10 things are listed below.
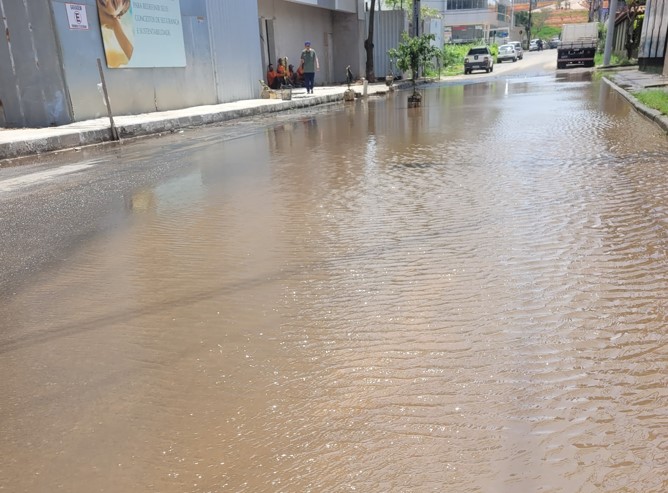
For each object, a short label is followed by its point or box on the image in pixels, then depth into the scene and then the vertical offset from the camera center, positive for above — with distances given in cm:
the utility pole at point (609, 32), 3275 +103
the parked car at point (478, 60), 4034 -25
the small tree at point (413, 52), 2322 +30
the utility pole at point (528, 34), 8831 +296
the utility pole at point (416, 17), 3029 +212
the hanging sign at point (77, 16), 1350 +130
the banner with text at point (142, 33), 1471 +98
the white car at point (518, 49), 5963 +56
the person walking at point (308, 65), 2250 -5
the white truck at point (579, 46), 3894 +39
